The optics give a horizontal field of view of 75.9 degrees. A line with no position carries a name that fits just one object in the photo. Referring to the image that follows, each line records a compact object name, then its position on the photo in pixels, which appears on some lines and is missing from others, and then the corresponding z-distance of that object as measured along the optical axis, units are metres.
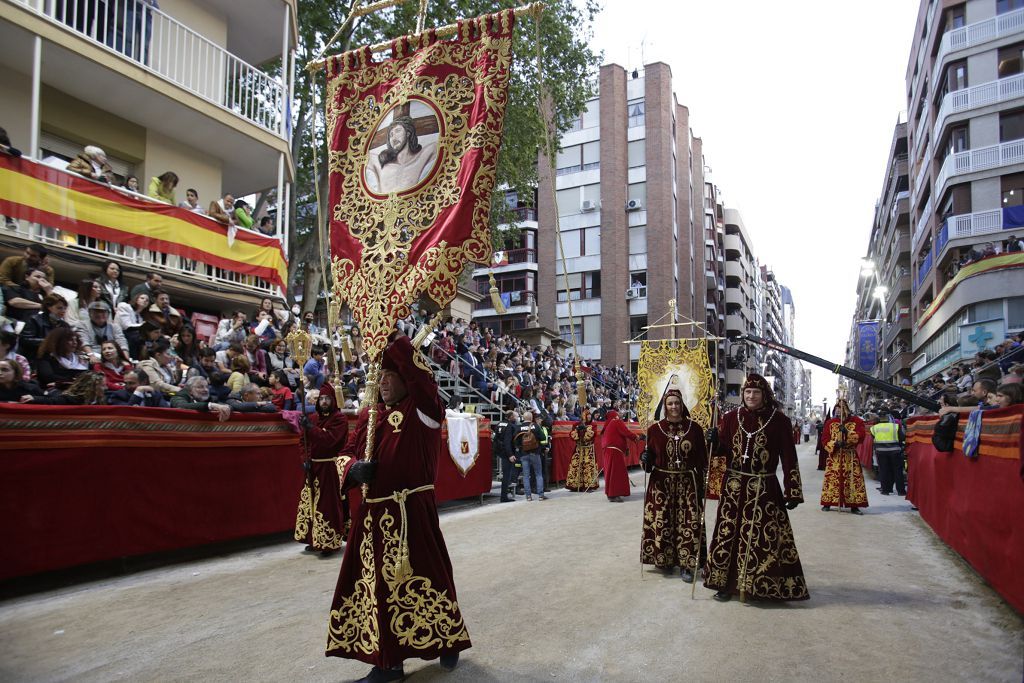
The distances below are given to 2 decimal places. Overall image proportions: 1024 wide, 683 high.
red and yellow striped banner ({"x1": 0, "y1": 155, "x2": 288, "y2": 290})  9.47
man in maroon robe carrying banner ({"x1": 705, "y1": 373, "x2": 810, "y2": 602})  5.71
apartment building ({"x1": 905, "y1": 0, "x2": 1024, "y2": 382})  24.16
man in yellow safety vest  13.84
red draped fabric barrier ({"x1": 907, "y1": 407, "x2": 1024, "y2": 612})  4.96
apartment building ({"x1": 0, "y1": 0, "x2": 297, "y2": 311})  10.62
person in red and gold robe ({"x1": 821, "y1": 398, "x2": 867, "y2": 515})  11.81
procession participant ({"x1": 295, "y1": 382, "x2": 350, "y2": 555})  7.58
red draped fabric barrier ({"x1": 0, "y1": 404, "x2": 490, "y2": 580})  5.66
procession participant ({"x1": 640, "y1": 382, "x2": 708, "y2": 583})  6.80
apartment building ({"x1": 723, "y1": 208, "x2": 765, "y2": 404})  57.91
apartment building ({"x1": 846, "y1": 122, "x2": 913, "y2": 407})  43.56
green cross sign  23.81
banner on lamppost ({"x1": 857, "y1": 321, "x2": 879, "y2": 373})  51.59
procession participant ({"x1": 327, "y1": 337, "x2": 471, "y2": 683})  3.79
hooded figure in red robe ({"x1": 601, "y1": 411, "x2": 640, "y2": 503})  13.43
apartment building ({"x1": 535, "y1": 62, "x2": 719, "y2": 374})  41.12
